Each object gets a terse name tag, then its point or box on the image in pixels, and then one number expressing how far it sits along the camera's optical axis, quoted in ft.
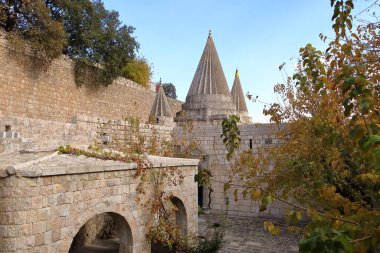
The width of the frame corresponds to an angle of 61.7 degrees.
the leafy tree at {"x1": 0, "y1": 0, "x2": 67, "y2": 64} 44.73
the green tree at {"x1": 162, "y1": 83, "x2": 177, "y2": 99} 175.63
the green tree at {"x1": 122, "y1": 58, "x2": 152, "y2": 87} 87.20
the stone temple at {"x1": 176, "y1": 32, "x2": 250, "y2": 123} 50.21
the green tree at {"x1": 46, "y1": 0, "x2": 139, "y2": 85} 54.70
